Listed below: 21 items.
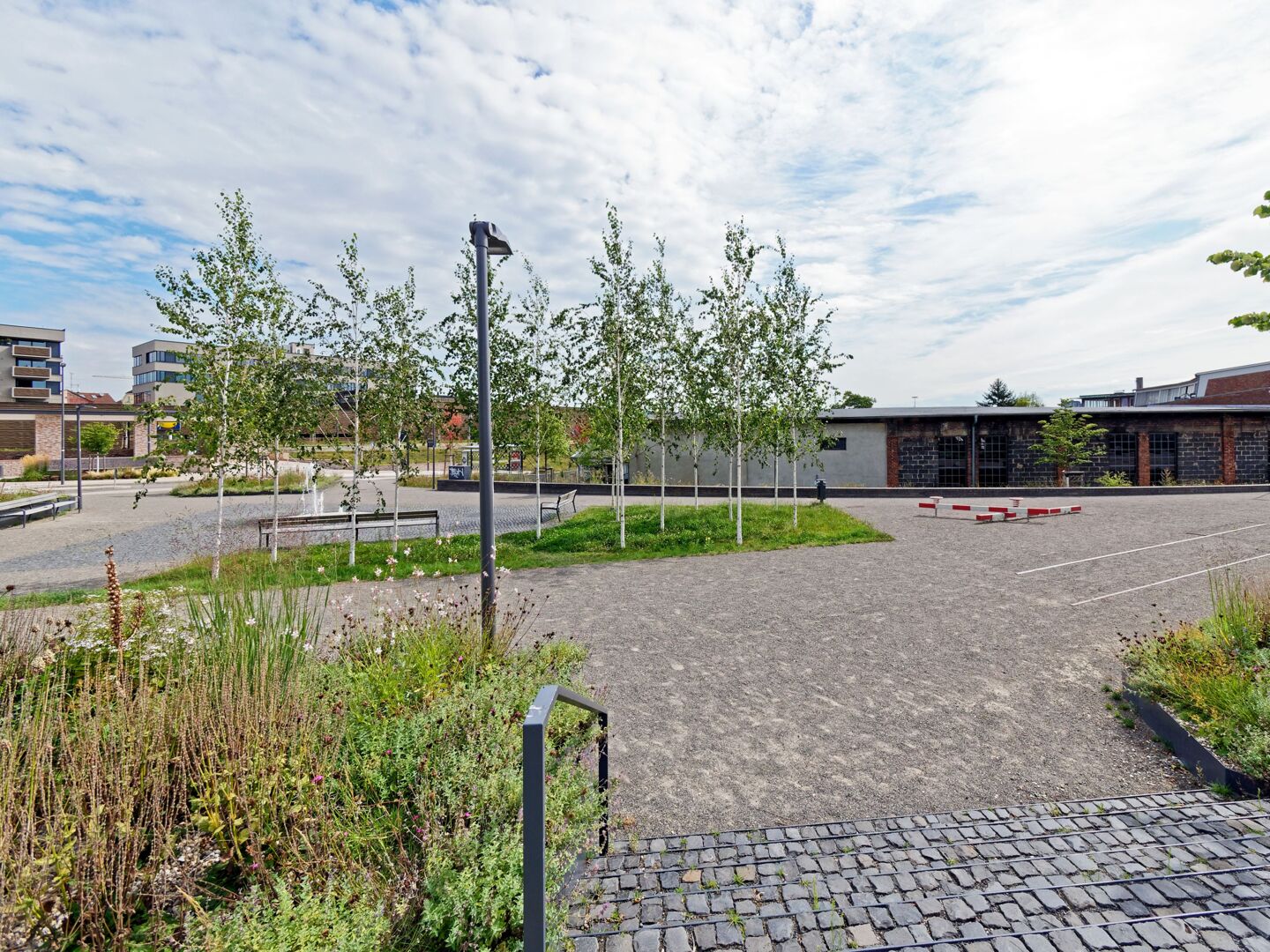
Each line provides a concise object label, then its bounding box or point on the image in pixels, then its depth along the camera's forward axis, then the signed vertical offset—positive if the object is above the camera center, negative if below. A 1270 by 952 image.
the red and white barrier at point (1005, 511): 17.45 -1.60
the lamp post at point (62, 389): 24.88 +3.40
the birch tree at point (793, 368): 15.64 +2.53
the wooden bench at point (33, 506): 18.75 -1.43
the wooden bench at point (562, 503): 19.00 -1.54
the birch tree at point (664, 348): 15.62 +3.03
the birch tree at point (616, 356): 14.59 +2.62
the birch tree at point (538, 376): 14.62 +2.10
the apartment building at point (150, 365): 70.69 +12.30
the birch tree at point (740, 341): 14.95 +3.00
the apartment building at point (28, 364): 60.69 +10.35
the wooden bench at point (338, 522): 13.24 -1.40
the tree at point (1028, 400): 56.75 +5.71
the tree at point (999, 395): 58.69 +6.38
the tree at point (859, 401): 66.79 +6.79
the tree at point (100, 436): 45.12 +2.03
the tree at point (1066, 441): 27.58 +0.87
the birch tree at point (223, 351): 9.84 +1.91
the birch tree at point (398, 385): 12.27 +1.60
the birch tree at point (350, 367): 11.93 +1.97
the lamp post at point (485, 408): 5.72 +0.53
